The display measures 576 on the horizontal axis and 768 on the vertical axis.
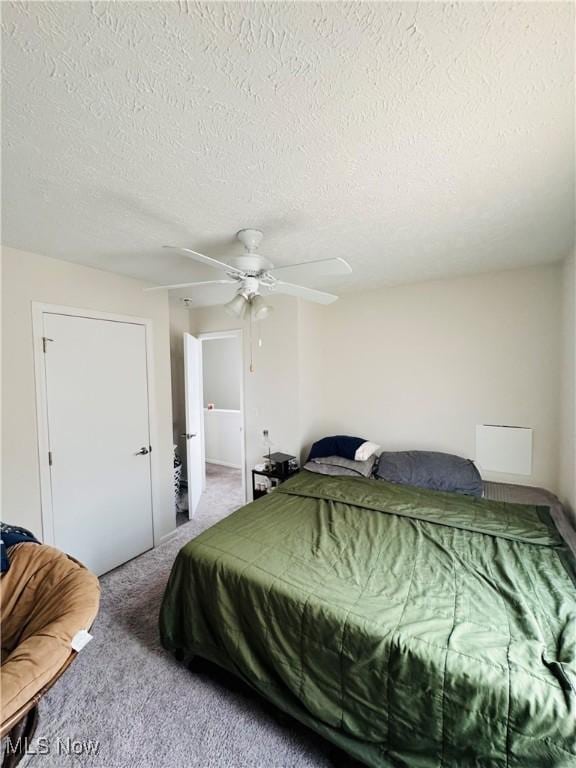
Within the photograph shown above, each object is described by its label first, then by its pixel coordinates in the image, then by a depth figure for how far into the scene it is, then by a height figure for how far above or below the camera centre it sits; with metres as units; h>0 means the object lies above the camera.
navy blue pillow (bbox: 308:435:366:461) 3.14 -0.74
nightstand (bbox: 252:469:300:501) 3.23 -1.03
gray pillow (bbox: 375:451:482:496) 2.62 -0.85
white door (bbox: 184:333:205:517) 3.49 -0.49
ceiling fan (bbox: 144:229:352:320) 1.70 +0.55
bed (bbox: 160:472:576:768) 1.05 -0.99
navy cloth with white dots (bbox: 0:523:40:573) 1.56 -0.84
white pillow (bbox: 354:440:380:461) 3.06 -0.76
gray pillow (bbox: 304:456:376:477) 2.96 -0.88
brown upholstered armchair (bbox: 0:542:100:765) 1.04 -0.94
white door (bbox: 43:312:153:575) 2.36 -0.50
